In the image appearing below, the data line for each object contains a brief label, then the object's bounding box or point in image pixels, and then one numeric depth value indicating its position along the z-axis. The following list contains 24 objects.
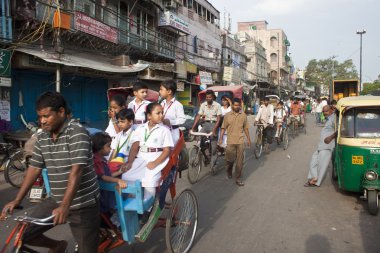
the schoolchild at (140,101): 5.27
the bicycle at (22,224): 2.27
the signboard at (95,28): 12.91
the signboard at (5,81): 9.82
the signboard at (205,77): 25.92
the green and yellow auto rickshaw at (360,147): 5.30
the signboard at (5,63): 9.82
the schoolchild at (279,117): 12.22
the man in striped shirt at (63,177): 2.39
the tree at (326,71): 71.69
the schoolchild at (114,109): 4.77
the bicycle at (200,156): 7.18
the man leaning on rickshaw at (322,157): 6.68
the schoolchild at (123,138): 3.90
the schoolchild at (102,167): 2.98
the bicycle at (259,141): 10.33
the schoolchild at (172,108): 5.17
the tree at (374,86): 47.91
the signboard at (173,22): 21.38
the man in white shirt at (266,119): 10.98
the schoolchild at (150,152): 3.37
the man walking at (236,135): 7.10
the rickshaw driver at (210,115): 8.02
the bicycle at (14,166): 6.82
